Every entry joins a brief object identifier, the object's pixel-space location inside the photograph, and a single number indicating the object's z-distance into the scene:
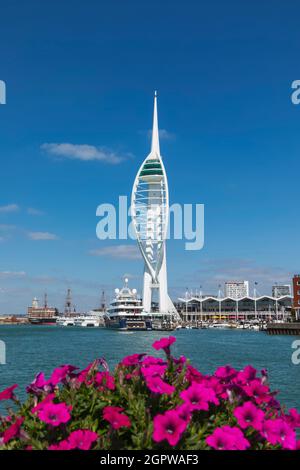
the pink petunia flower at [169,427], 3.27
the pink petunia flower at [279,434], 3.50
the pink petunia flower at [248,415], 3.60
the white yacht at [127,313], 120.94
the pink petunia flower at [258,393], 4.02
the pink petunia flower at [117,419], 3.45
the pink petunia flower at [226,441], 3.27
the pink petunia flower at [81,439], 3.30
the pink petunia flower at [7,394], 4.11
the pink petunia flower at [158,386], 3.78
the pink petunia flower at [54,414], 3.52
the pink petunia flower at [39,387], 4.29
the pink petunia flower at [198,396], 3.68
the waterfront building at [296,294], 109.16
